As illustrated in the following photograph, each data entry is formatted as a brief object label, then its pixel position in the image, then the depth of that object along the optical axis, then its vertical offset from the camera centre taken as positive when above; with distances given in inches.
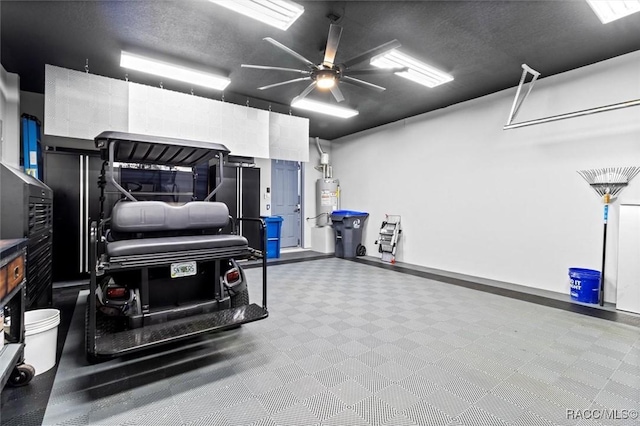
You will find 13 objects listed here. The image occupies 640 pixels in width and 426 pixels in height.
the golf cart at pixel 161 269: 79.2 -20.7
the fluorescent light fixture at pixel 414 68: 147.6 +77.0
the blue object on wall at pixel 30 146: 181.8 +36.5
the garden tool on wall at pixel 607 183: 147.1 +14.2
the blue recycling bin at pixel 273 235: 272.1 -25.5
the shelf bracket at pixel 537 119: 138.2 +50.8
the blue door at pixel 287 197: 318.0 +11.1
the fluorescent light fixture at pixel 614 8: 108.9 +76.5
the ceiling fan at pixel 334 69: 116.0 +63.5
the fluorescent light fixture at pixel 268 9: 110.0 +75.8
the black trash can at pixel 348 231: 283.7 -22.0
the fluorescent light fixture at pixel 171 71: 154.5 +75.6
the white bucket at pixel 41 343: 82.4 -39.4
